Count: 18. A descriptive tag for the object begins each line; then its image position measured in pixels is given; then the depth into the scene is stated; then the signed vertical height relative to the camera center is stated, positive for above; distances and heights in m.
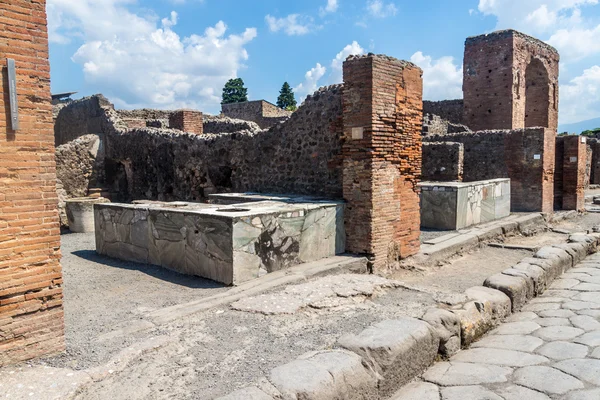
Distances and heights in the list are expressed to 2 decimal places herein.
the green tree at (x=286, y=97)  48.69 +7.73
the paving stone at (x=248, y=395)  2.33 -1.16
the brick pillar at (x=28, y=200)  2.86 -0.18
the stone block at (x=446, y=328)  3.58 -1.29
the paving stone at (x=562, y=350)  3.46 -1.44
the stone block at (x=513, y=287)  4.68 -1.25
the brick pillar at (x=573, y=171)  12.95 -0.15
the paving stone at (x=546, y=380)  2.94 -1.43
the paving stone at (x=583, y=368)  3.06 -1.43
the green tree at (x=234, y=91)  50.75 +8.79
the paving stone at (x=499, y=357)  3.38 -1.46
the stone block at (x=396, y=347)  2.95 -1.21
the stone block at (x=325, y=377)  2.46 -1.18
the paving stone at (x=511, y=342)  3.70 -1.47
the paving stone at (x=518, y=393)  2.83 -1.44
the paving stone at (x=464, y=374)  3.13 -1.47
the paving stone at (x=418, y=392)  2.98 -1.50
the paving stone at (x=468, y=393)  2.87 -1.46
